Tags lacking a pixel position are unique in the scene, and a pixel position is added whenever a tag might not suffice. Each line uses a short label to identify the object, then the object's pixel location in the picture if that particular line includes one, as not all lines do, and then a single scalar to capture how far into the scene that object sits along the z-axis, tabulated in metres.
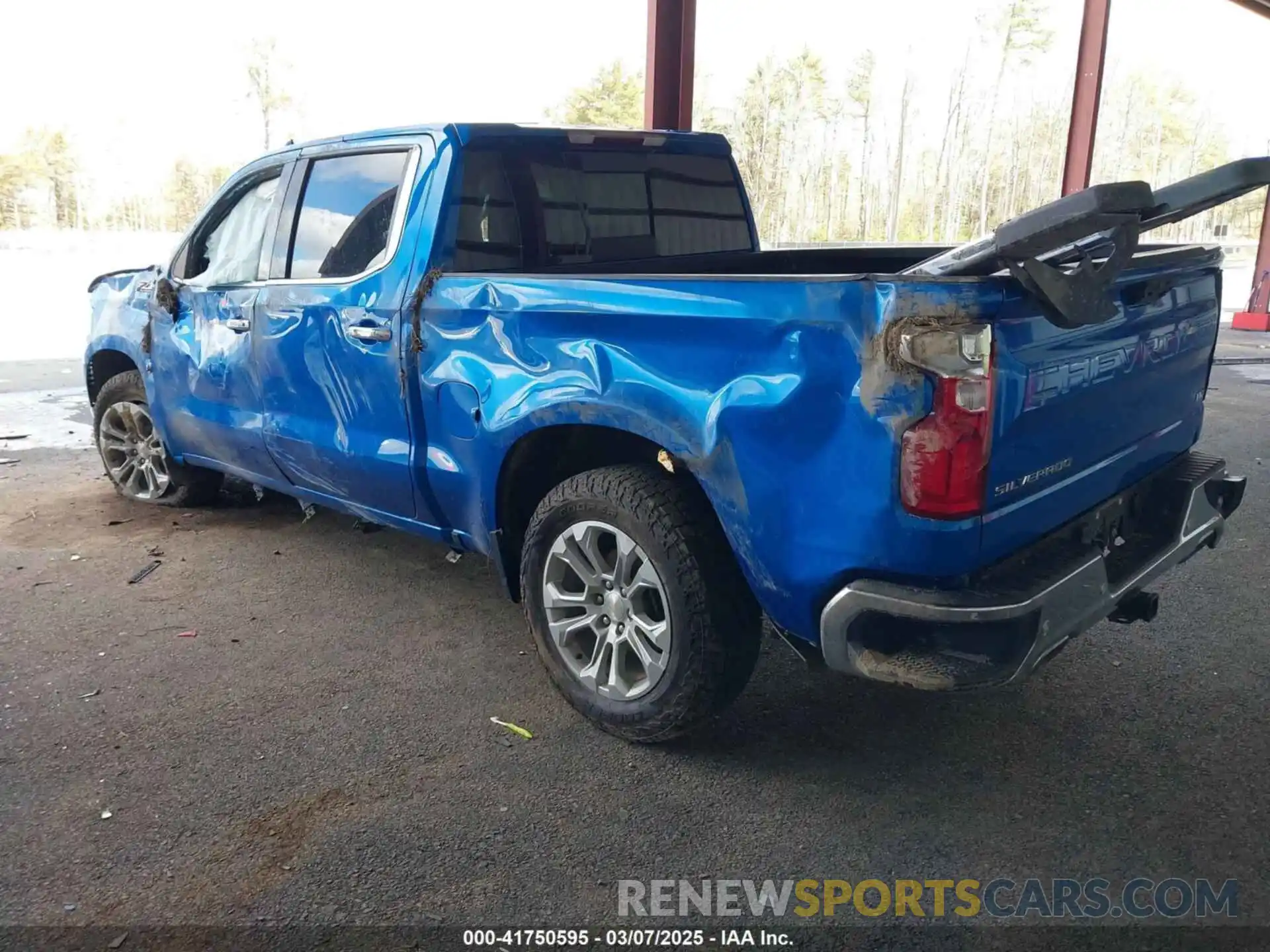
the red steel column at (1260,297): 16.47
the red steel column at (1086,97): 12.88
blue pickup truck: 2.19
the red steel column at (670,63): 7.46
